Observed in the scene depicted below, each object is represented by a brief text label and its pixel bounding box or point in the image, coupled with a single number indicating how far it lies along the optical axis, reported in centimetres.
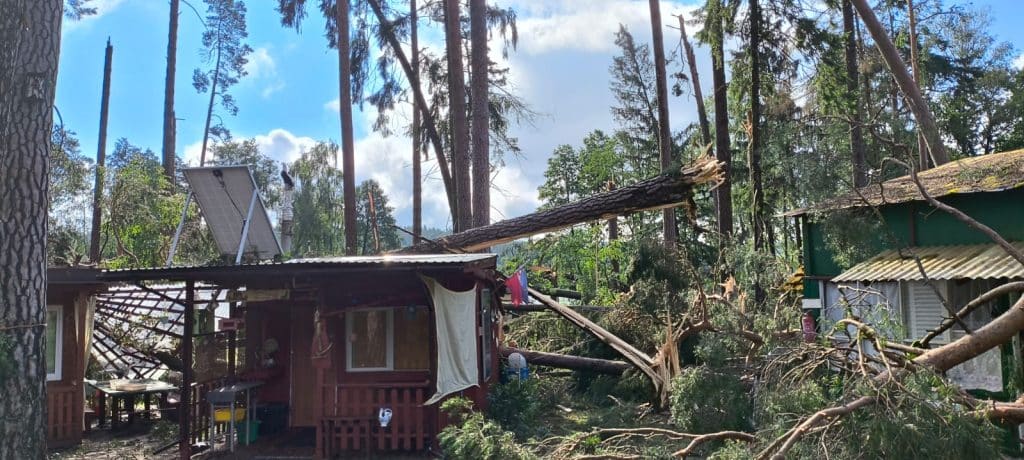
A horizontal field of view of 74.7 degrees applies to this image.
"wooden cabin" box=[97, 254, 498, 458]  826
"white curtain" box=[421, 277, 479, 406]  832
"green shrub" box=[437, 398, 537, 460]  662
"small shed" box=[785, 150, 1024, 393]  849
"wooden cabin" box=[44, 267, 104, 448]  965
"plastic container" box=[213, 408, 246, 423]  848
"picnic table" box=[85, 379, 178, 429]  1067
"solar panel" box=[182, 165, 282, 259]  918
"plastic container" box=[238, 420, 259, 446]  896
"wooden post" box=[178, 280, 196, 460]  828
